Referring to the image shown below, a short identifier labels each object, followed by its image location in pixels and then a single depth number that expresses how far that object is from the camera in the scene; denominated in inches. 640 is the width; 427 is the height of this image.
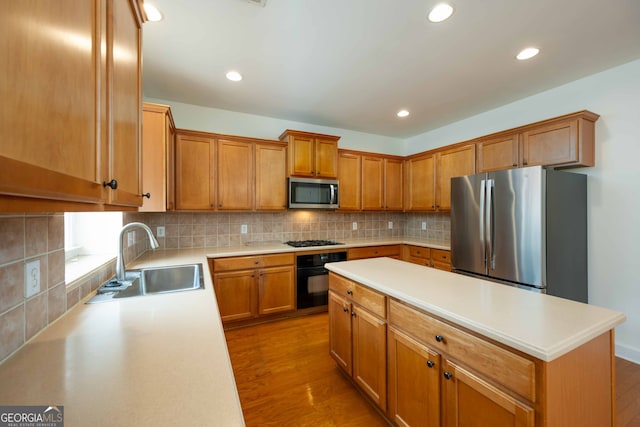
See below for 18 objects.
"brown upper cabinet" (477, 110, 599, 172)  92.3
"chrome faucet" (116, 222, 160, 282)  64.7
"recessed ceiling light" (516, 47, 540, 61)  81.6
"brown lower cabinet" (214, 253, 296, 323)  110.3
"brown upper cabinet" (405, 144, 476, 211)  129.9
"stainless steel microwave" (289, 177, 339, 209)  131.0
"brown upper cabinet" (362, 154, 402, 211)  154.4
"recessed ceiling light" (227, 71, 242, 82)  95.6
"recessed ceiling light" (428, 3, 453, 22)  63.9
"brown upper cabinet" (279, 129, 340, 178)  130.6
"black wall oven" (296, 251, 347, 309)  124.8
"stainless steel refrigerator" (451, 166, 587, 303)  87.4
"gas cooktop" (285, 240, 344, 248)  132.5
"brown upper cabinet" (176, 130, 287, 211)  113.0
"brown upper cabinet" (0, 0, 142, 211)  15.4
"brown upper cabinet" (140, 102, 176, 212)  86.4
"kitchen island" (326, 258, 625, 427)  34.5
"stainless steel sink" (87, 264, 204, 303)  60.4
